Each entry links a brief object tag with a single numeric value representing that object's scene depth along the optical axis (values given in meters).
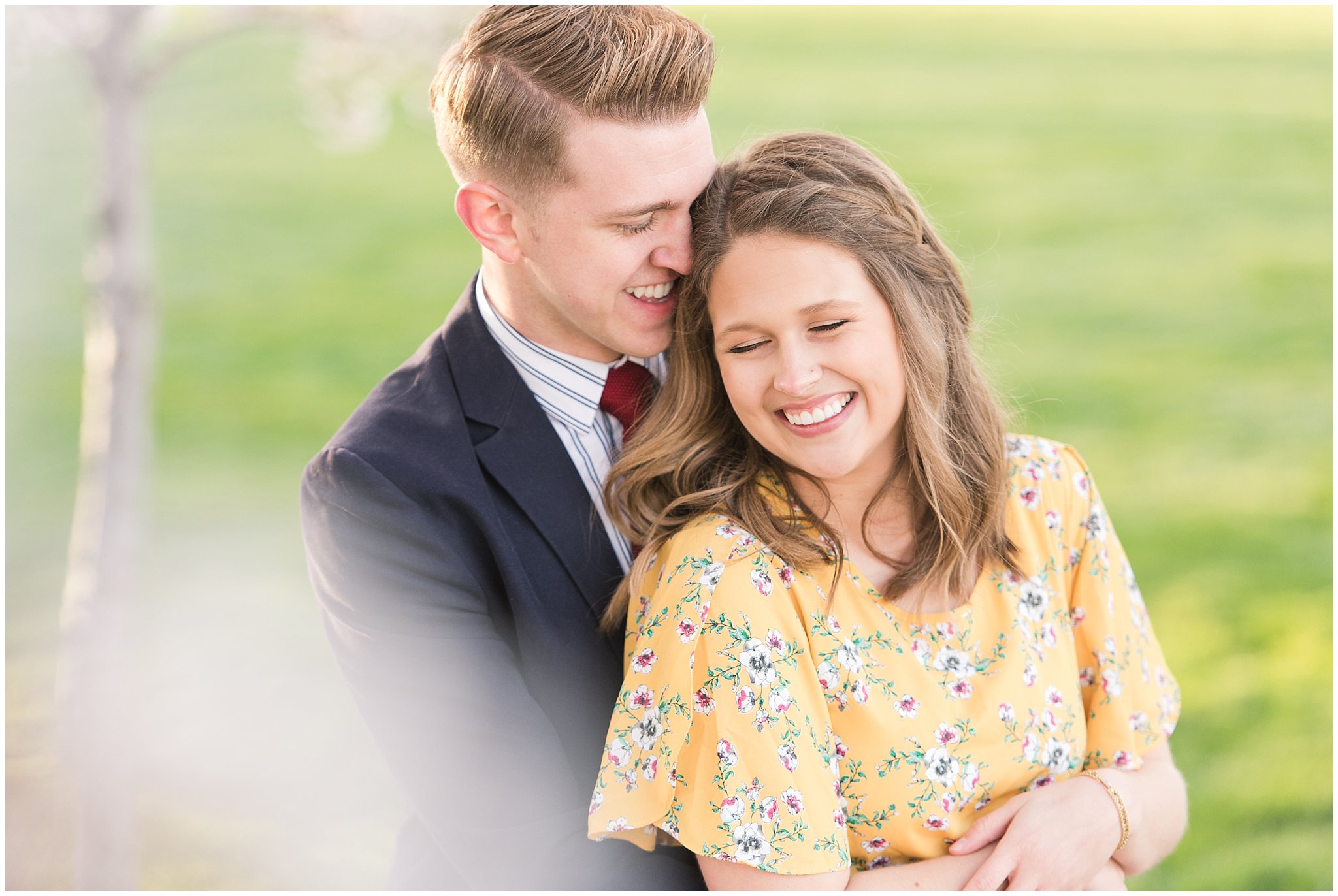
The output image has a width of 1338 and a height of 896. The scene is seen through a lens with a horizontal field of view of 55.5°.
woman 1.97
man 2.18
